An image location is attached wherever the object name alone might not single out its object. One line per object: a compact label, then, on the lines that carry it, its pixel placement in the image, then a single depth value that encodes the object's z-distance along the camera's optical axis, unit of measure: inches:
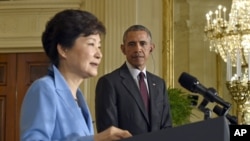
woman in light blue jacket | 121.1
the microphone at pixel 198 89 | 161.2
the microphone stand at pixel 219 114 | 178.5
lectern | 90.7
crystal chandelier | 356.8
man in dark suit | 243.8
